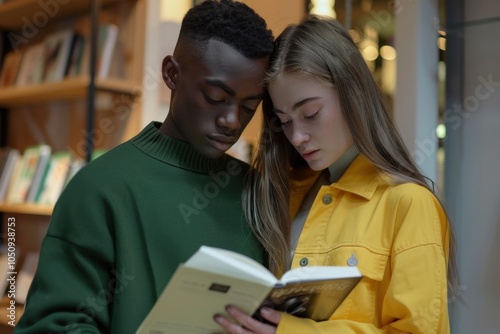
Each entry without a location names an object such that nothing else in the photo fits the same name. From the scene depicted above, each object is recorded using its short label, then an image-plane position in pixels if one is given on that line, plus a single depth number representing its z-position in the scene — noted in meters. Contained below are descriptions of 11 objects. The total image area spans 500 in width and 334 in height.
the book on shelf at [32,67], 2.99
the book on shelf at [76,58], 2.77
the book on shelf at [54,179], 2.76
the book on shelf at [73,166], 2.72
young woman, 1.14
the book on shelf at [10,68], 3.16
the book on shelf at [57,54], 2.83
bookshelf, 2.65
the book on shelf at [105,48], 2.64
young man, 1.09
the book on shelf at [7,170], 3.02
